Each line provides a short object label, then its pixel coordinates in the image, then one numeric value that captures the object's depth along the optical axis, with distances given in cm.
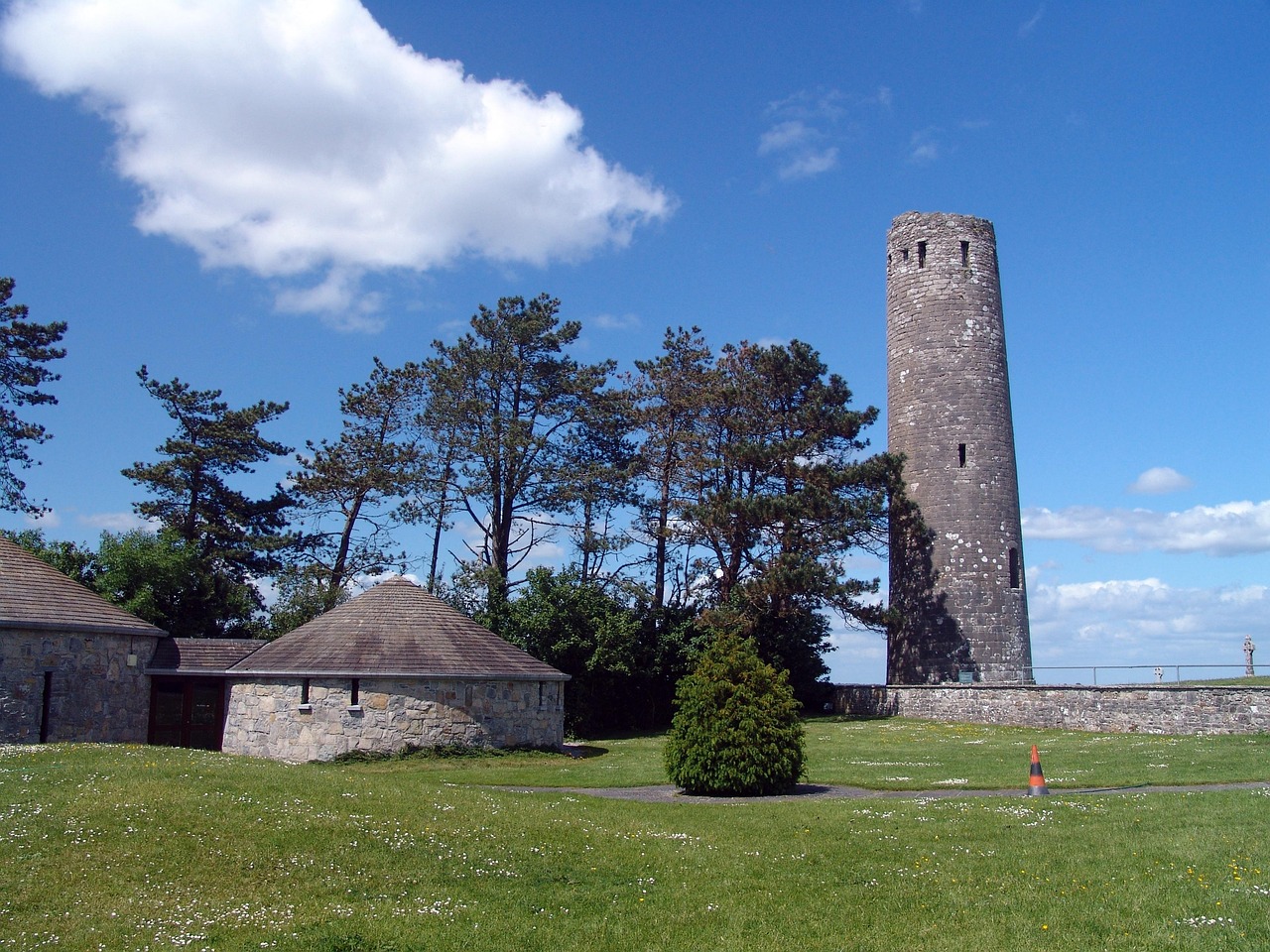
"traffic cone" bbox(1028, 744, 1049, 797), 1533
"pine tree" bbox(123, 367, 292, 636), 4159
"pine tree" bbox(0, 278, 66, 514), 3838
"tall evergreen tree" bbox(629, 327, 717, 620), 4112
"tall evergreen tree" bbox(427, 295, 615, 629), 4091
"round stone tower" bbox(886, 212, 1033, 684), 3512
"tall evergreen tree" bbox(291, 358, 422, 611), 4172
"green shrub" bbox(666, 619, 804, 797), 1661
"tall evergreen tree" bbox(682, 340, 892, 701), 3506
